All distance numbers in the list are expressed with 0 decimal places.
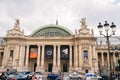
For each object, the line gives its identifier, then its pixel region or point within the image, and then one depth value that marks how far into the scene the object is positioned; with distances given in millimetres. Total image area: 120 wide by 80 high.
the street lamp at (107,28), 11845
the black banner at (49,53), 38320
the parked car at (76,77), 20045
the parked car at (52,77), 20165
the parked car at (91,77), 19056
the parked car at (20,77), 17776
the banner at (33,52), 38600
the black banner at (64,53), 38226
